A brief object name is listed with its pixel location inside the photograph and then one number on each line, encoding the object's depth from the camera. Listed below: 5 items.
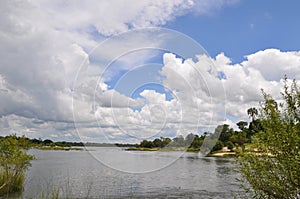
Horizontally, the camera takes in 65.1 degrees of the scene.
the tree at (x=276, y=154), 7.19
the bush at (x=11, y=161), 18.06
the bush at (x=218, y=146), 78.12
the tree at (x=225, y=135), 85.82
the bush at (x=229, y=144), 75.80
